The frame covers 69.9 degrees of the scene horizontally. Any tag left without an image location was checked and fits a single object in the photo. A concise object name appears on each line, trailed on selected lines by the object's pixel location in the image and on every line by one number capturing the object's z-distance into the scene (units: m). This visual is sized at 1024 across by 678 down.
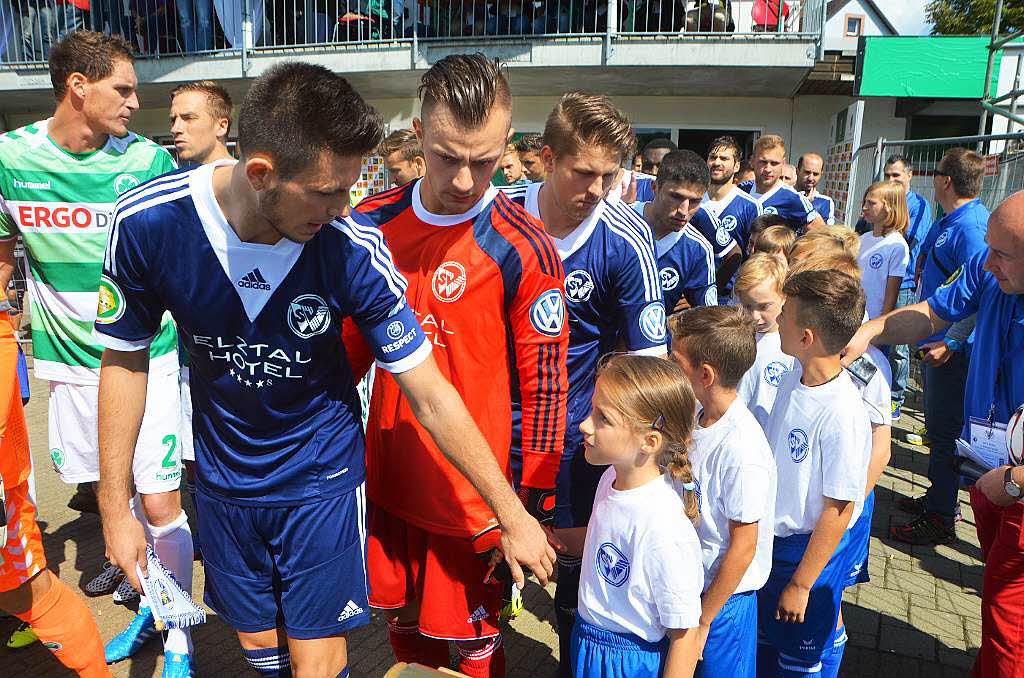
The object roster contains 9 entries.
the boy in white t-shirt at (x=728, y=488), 2.13
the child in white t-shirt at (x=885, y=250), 5.30
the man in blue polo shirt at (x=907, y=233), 7.34
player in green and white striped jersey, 3.19
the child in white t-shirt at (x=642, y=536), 1.93
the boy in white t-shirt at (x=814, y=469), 2.38
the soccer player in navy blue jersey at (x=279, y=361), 1.71
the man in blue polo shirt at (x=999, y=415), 2.25
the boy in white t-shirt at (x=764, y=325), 3.07
